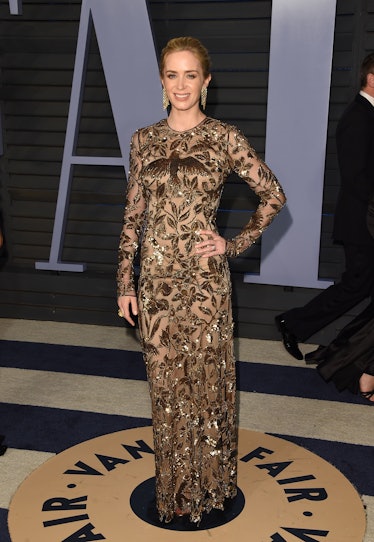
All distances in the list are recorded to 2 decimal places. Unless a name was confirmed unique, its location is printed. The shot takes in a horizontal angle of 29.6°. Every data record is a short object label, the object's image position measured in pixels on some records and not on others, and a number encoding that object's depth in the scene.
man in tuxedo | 4.31
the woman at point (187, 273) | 2.71
